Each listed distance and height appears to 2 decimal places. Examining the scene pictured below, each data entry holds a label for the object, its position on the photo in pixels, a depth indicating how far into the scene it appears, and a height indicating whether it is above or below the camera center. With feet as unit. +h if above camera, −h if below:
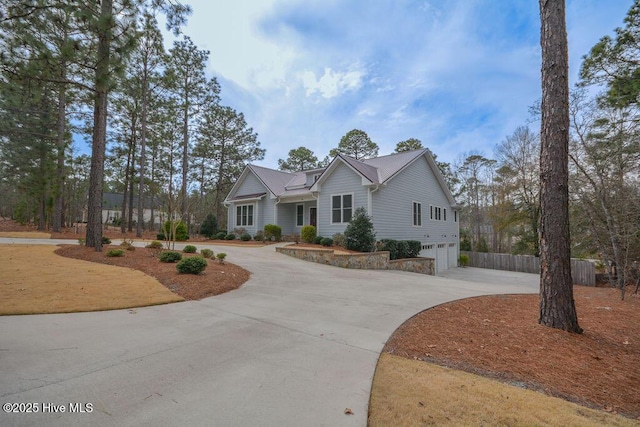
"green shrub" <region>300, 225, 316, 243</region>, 54.24 -1.03
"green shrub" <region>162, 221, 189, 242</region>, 64.34 -1.45
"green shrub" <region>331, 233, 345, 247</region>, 48.14 -1.73
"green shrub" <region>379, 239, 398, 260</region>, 47.24 -2.93
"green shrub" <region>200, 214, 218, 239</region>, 74.74 -0.06
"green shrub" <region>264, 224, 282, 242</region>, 62.59 -0.83
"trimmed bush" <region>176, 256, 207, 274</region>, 24.85 -3.28
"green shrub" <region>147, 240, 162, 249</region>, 38.19 -2.40
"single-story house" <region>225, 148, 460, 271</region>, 51.57 +6.00
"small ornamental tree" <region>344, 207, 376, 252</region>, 44.32 -0.80
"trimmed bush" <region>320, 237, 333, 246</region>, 49.11 -2.26
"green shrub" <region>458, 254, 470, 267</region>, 80.33 -8.40
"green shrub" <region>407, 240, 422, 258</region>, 52.54 -3.42
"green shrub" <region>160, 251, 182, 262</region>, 29.32 -2.95
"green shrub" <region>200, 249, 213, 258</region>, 35.55 -3.18
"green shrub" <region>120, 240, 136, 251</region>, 35.87 -2.43
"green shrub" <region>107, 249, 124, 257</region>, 30.64 -2.74
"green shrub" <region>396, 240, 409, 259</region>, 48.93 -3.35
